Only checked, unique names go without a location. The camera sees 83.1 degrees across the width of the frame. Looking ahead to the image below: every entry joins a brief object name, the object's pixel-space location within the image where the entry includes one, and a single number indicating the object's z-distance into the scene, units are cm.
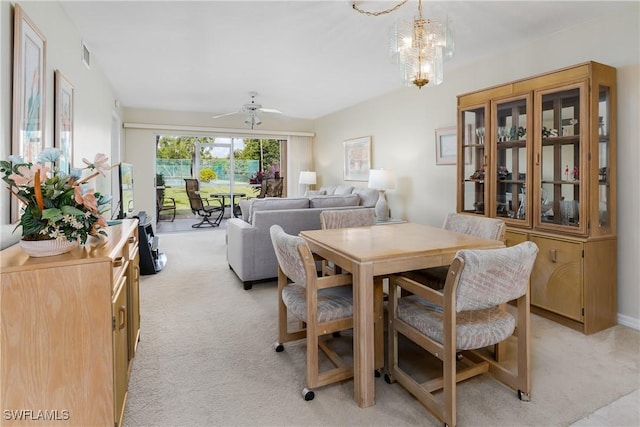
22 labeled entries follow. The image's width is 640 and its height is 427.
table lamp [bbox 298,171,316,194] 780
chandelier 233
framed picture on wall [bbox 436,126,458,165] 439
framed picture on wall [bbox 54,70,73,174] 253
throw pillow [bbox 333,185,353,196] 623
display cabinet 266
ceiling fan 570
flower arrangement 134
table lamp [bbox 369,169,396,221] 514
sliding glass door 757
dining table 180
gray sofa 367
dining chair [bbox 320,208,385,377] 285
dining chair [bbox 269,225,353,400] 185
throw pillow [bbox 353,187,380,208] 535
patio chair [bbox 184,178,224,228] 748
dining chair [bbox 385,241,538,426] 157
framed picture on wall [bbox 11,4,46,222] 180
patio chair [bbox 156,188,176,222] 744
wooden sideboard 124
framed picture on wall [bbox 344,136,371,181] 621
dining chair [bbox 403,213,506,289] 243
